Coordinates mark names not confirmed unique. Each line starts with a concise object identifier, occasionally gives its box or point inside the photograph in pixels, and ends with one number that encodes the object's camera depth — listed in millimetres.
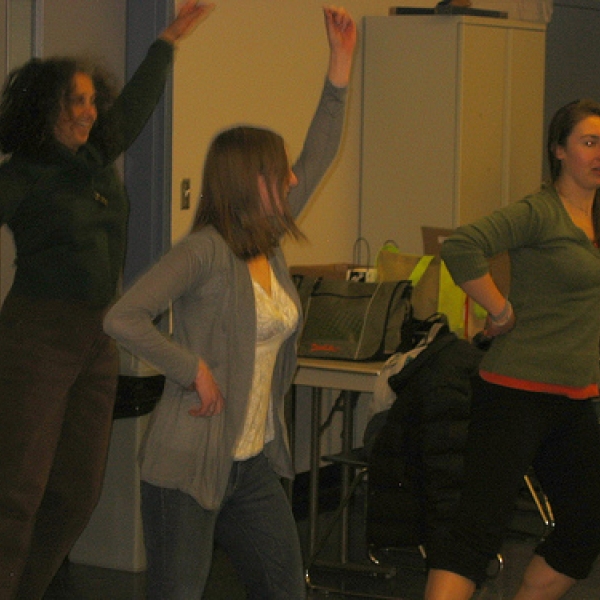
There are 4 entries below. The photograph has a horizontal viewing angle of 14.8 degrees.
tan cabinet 10387
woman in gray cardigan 4322
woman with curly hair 5780
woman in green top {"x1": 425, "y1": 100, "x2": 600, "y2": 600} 5567
